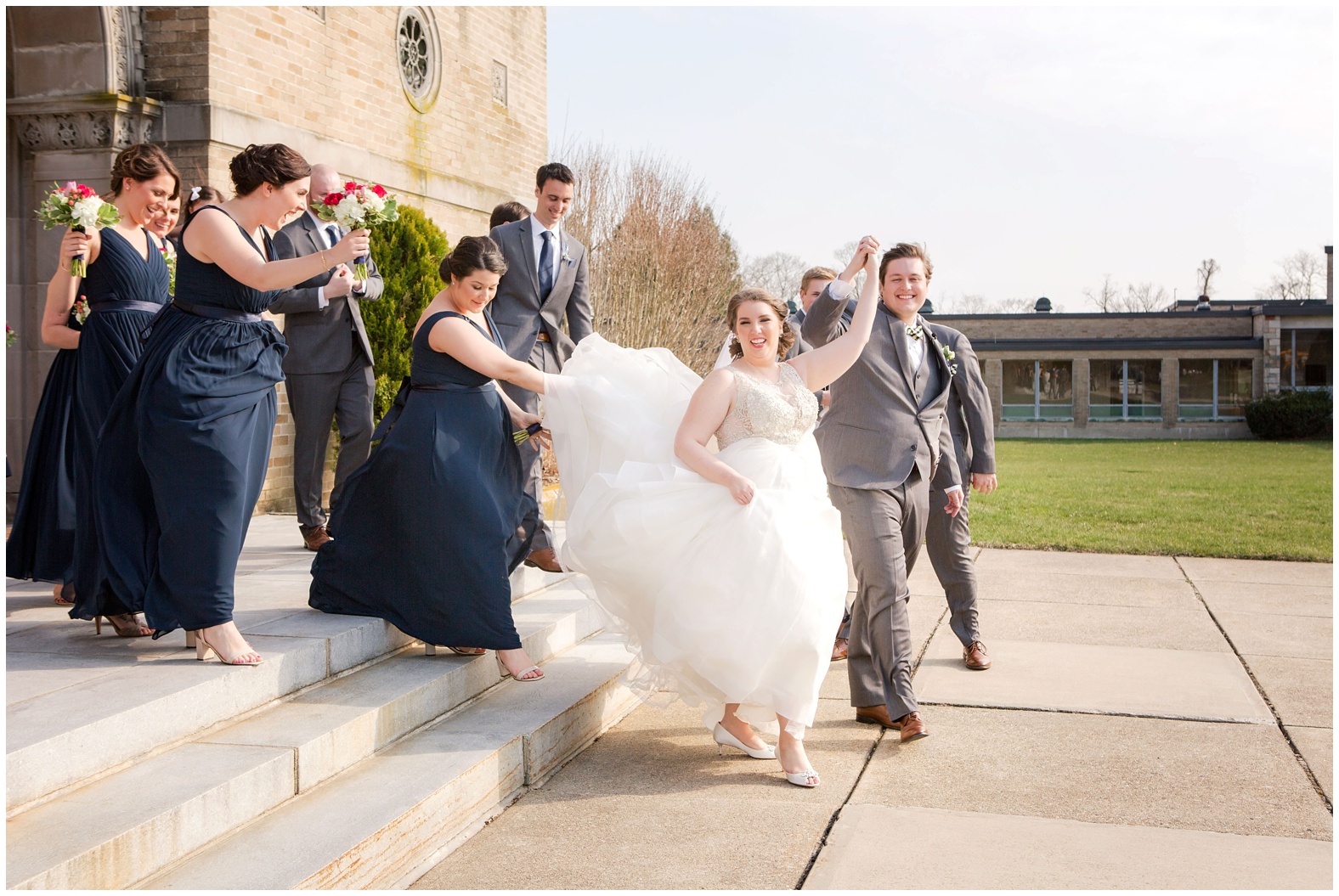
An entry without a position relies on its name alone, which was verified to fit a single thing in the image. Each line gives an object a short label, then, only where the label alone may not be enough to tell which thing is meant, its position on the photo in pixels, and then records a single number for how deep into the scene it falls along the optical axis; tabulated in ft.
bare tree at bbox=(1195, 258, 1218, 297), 261.65
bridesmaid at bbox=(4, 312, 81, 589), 16.87
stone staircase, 10.56
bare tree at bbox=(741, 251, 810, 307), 155.22
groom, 17.20
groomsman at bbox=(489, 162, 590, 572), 21.99
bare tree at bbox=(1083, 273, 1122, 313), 274.16
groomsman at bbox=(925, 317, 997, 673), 20.57
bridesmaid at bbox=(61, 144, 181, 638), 16.49
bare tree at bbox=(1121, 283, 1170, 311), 268.21
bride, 14.53
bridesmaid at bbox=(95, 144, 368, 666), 13.69
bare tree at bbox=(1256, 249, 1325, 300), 244.22
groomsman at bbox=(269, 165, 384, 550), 22.45
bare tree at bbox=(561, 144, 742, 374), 69.31
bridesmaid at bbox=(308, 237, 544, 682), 15.84
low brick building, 148.36
